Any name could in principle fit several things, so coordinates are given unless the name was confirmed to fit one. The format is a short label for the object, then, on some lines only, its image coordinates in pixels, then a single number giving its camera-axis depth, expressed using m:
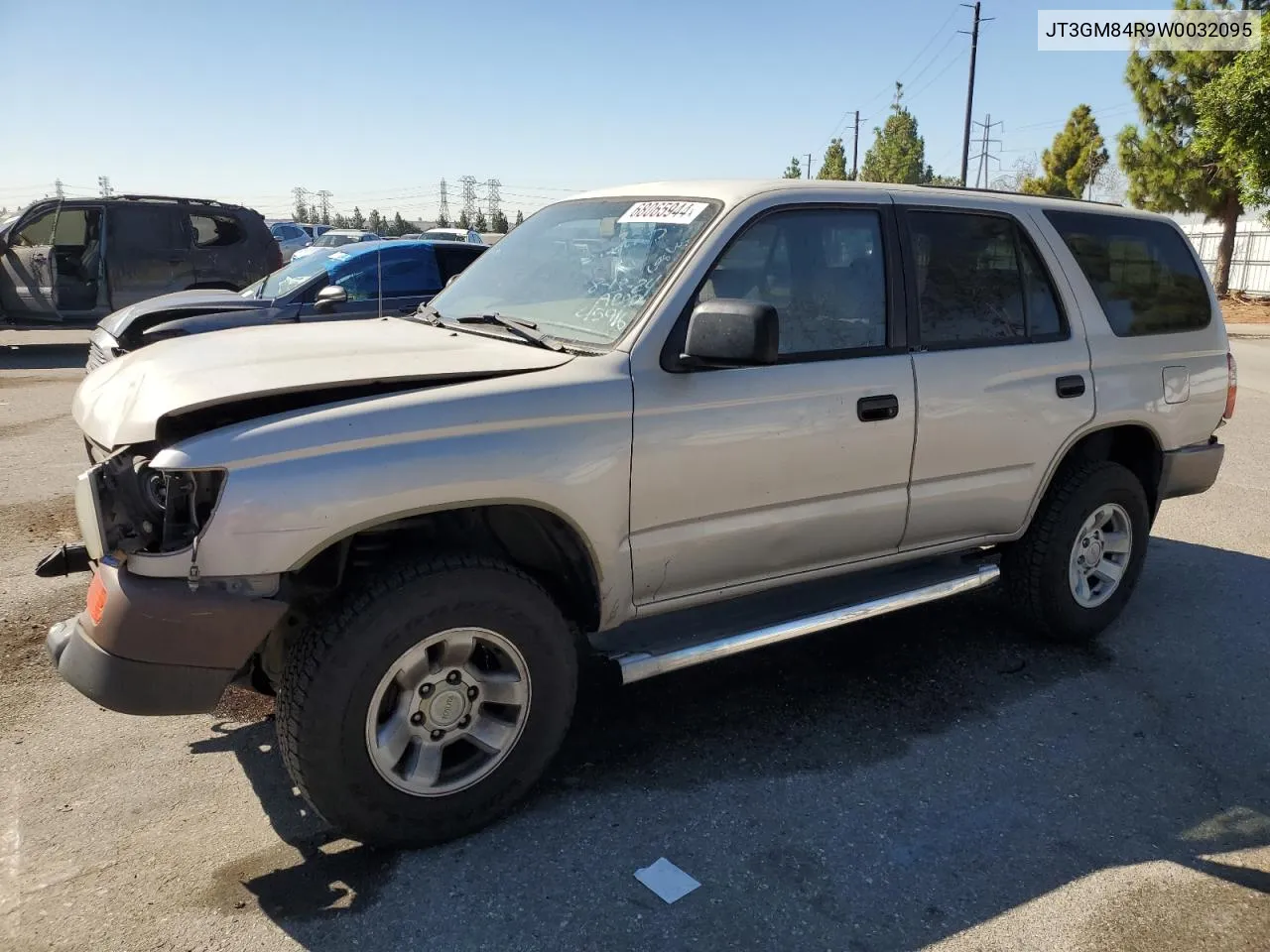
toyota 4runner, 2.69
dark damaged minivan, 13.12
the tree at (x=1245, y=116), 20.30
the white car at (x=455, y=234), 23.70
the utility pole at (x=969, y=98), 34.34
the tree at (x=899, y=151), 44.31
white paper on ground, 2.85
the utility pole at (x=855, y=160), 62.47
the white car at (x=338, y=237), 27.77
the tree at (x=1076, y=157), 38.28
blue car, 8.44
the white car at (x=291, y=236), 28.77
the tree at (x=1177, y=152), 25.83
